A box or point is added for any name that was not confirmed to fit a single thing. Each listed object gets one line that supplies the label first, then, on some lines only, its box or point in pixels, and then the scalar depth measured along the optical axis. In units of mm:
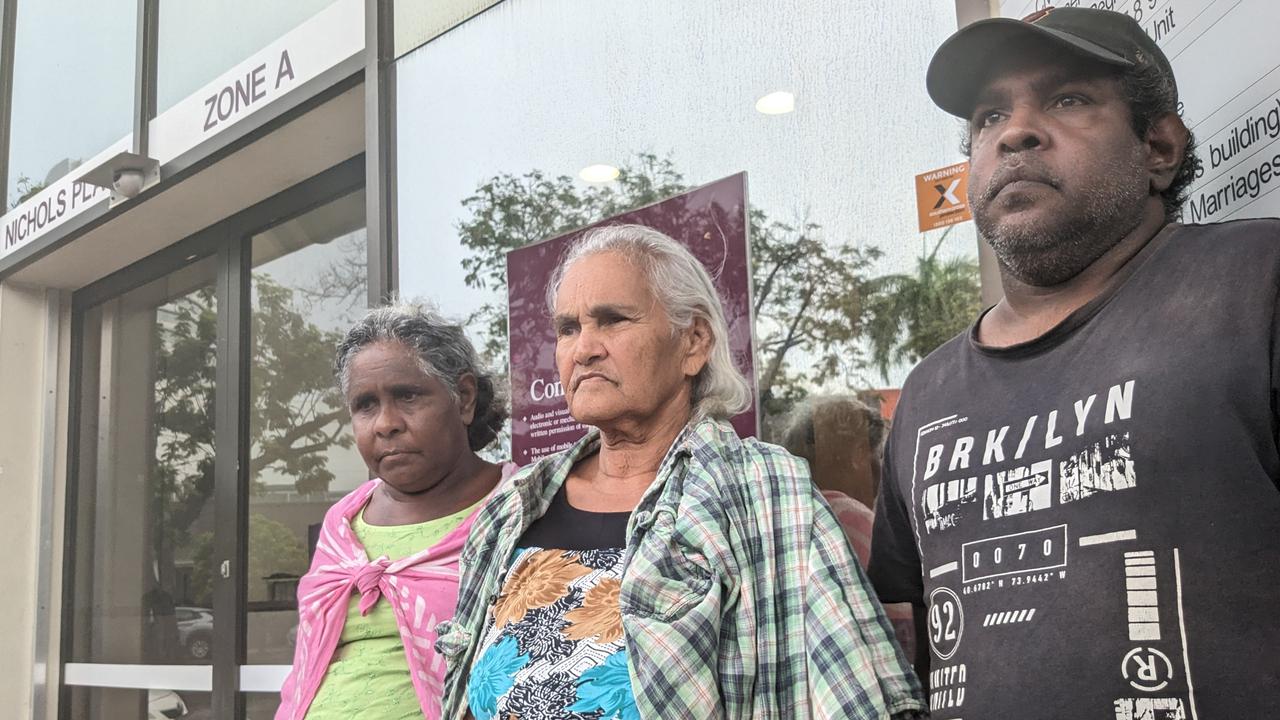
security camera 5086
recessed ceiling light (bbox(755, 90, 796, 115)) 2752
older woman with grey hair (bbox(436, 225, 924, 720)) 1641
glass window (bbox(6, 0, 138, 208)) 5773
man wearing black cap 1217
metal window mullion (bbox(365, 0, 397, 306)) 3927
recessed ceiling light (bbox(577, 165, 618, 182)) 3243
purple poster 2738
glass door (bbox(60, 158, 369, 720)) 4969
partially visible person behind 2406
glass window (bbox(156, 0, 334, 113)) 4590
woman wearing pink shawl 2381
